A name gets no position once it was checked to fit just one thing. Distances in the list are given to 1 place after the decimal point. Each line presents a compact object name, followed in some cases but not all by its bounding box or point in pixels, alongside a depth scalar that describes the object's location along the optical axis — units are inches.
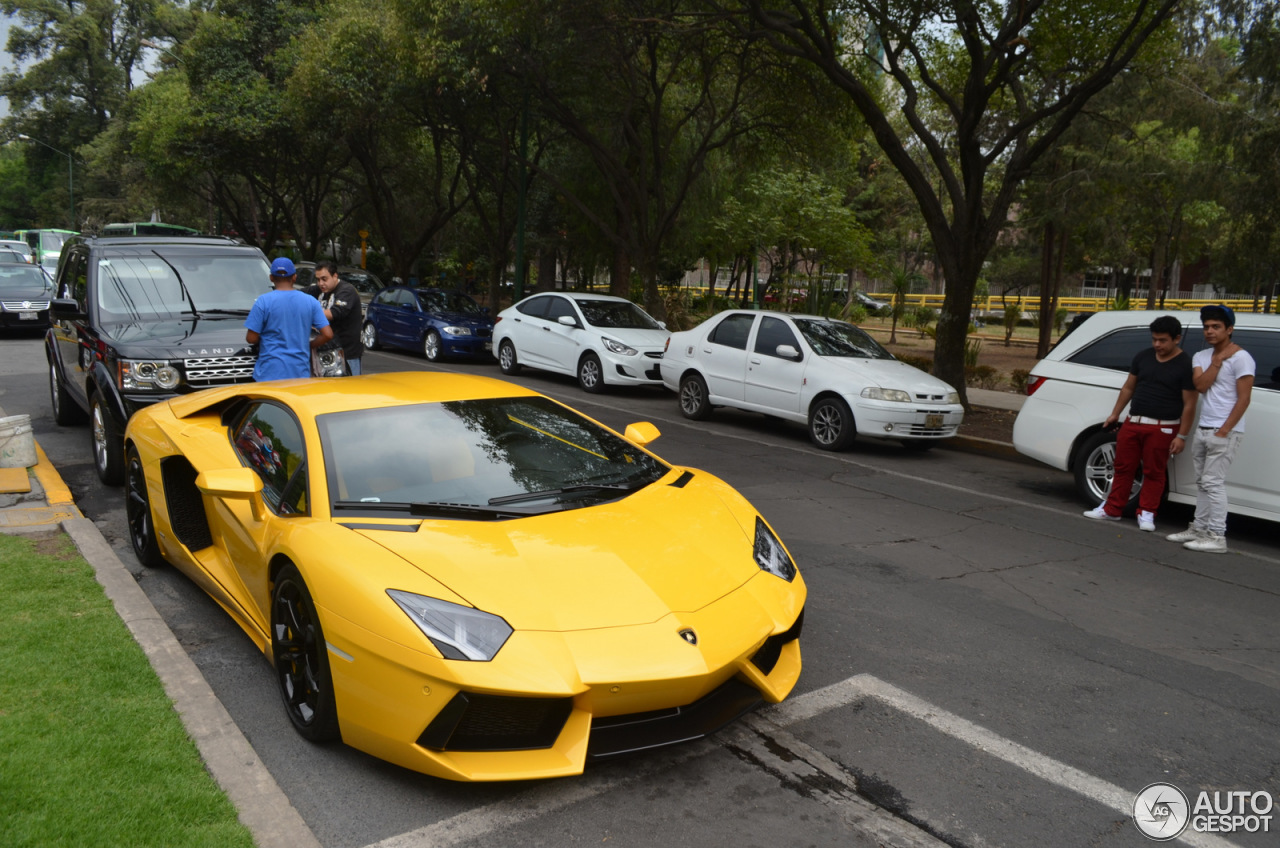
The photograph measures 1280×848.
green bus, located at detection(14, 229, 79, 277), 1582.2
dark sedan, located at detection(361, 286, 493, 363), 714.8
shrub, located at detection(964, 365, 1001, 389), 713.6
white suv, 281.9
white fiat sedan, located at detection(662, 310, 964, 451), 409.7
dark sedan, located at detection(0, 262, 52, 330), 762.2
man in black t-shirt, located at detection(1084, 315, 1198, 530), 282.8
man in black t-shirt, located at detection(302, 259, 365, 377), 356.2
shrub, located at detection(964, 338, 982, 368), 754.8
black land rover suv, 287.9
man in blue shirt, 294.0
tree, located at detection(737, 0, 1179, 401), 485.7
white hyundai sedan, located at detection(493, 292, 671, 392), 582.6
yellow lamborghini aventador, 118.0
